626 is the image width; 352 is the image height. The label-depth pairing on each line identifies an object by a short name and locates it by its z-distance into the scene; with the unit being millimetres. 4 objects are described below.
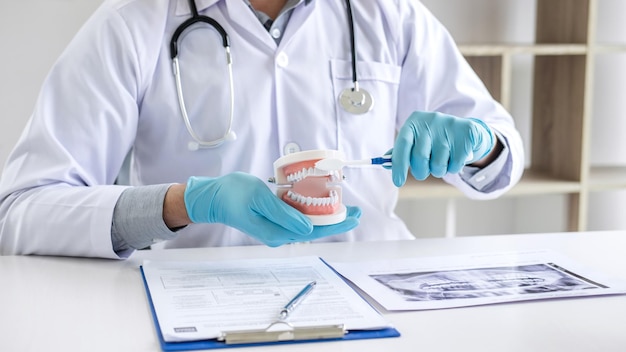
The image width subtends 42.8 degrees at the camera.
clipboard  831
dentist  1207
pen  903
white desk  844
